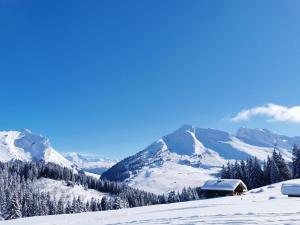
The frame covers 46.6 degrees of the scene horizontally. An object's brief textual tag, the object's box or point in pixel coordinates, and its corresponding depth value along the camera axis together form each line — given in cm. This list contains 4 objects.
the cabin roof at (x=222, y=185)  7164
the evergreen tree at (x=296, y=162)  9606
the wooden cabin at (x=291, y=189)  4661
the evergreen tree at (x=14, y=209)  8731
